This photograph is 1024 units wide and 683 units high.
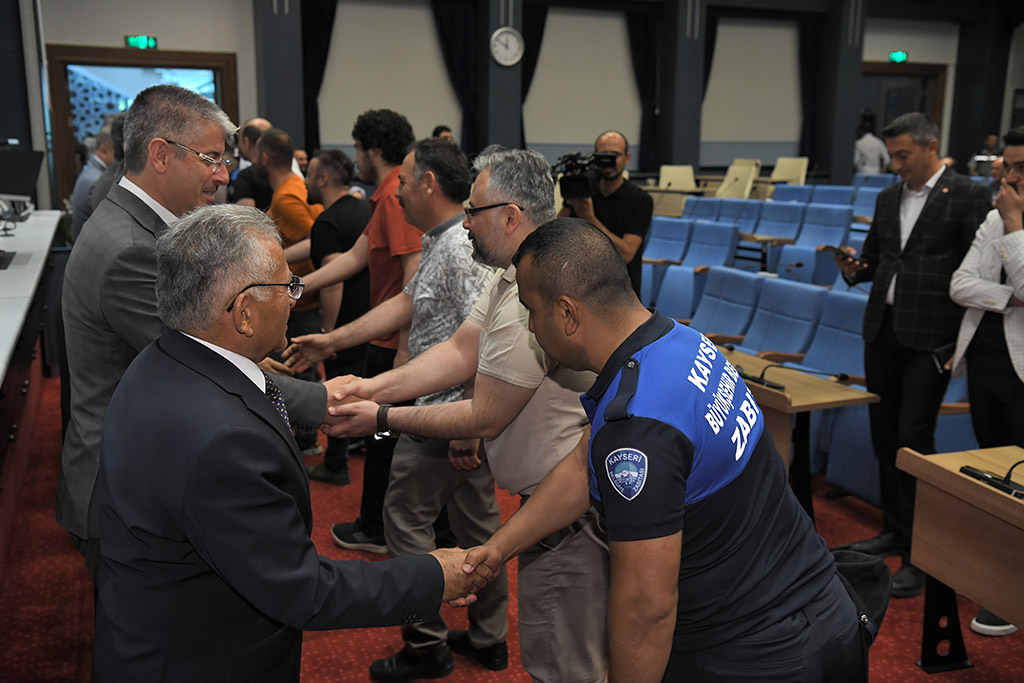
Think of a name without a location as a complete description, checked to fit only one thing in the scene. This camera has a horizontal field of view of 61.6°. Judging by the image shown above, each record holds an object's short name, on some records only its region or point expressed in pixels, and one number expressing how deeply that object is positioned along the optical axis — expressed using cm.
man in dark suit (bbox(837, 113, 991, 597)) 297
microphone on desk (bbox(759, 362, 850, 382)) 354
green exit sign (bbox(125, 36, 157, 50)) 1001
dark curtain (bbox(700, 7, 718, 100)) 1302
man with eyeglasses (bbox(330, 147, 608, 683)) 184
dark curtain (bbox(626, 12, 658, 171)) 1270
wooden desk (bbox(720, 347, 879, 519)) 314
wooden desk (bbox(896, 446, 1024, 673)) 216
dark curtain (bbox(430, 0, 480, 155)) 1162
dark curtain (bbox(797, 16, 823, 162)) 1353
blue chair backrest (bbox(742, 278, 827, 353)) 426
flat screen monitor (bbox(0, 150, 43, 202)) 414
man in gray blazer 175
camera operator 427
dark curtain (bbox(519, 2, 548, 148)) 1210
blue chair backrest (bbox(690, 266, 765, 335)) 471
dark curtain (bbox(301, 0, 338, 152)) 1100
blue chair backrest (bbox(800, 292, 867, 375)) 393
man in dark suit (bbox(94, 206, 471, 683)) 118
